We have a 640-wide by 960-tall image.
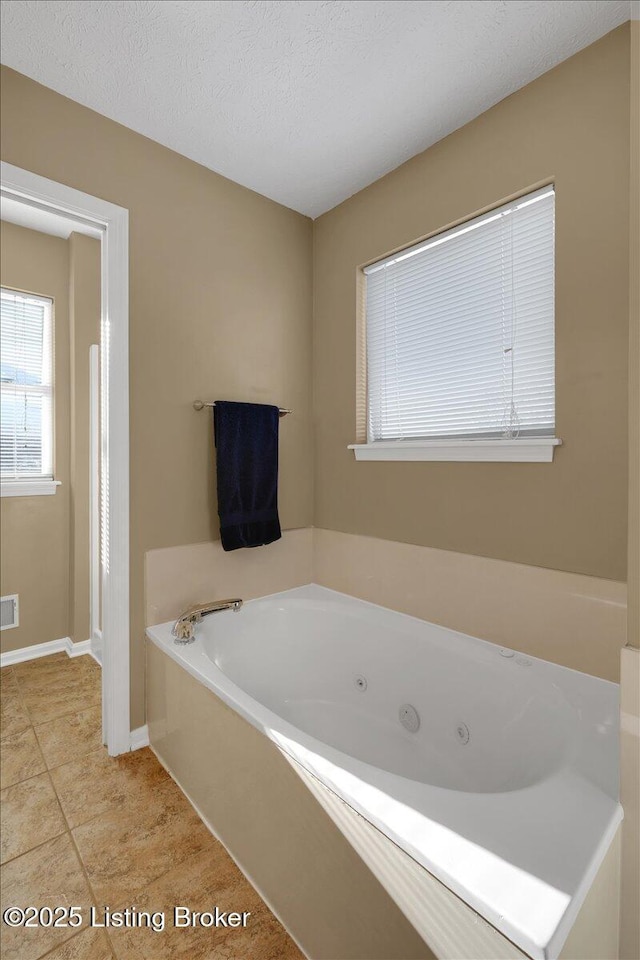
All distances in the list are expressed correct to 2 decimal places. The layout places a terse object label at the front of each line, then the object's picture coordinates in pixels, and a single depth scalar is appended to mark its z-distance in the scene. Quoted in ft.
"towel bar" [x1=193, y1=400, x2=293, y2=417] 6.75
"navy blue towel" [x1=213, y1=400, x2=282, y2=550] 6.91
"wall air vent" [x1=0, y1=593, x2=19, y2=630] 8.68
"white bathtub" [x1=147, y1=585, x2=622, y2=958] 2.65
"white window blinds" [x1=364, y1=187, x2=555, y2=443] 5.37
